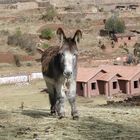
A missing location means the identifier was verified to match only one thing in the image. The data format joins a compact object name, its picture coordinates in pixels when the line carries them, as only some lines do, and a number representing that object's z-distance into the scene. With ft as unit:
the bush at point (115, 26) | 270.46
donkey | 37.14
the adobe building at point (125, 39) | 247.72
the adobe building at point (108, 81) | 138.92
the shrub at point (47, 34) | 258.78
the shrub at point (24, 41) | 237.25
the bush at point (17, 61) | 207.21
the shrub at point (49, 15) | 316.81
